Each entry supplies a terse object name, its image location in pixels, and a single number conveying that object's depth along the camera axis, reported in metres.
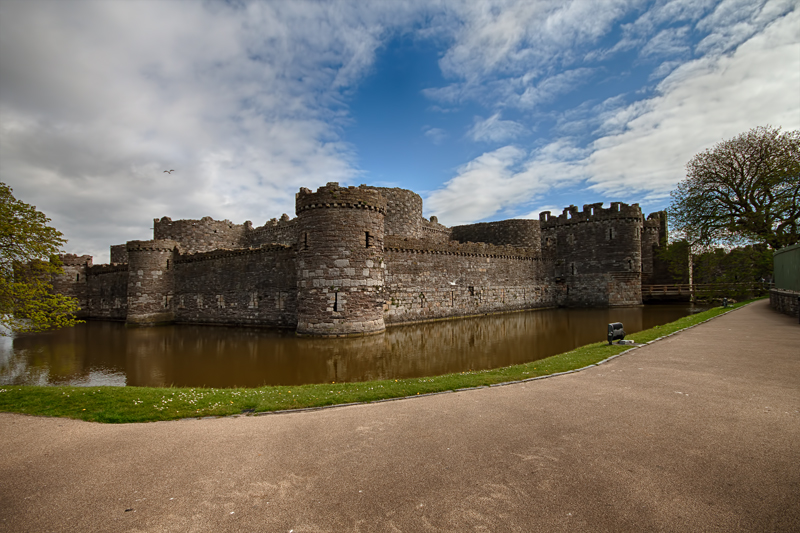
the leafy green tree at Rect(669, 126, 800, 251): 20.91
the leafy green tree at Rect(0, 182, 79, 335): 8.84
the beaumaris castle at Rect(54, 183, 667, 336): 18.08
